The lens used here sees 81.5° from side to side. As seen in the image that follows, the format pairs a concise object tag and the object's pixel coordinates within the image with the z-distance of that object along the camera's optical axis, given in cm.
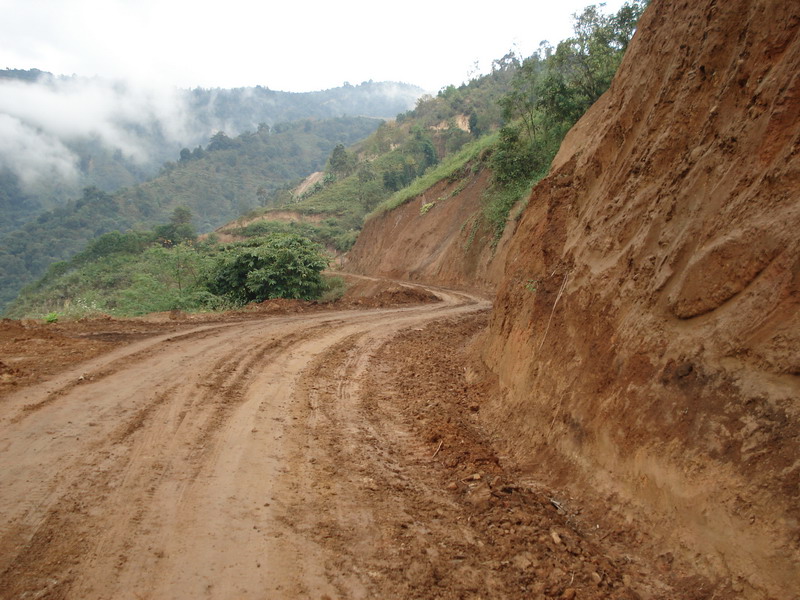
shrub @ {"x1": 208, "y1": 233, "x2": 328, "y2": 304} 1691
